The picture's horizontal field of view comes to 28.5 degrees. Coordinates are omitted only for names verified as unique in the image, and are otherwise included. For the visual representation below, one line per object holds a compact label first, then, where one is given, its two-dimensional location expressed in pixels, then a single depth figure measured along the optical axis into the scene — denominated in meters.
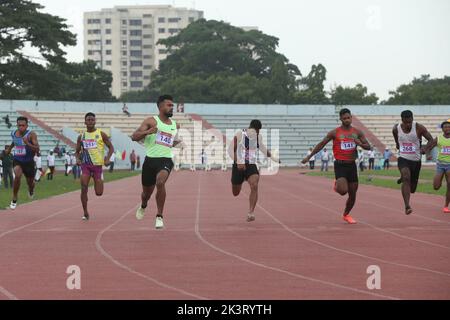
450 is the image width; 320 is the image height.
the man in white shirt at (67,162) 47.56
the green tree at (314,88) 103.06
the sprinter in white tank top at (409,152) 15.99
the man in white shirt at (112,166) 56.34
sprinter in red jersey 15.15
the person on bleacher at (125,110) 69.22
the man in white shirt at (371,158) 57.97
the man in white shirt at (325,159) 54.81
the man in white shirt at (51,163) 41.78
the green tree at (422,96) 99.50
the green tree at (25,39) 49.84
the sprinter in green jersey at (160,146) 13.97
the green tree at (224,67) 103.62
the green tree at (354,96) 102.81
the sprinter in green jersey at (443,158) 17.59
